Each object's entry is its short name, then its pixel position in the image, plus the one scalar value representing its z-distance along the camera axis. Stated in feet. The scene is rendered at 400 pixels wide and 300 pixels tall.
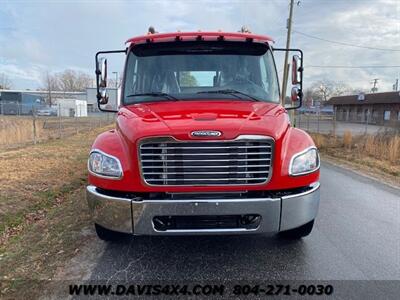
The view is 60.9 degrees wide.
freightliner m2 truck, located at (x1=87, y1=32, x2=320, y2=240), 10.60
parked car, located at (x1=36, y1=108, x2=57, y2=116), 175.52
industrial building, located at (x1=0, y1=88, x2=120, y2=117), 165.89
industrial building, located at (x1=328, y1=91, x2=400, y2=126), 139.85
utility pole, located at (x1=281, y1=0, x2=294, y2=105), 94.98
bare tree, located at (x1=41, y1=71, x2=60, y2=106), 322.40
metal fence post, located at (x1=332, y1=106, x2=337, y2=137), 60.90
